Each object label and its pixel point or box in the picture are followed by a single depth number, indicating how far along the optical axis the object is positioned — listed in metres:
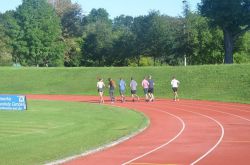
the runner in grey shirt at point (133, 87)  36.92
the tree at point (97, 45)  78.50
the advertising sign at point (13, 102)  23.28
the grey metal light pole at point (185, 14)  74.69
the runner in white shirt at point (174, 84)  36.88
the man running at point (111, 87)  36.22
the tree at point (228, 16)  57.62
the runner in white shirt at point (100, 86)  35.59
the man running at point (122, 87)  36.30
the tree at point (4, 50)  78.00
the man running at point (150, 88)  36.12
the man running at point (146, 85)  36.53
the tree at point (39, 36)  79.06
